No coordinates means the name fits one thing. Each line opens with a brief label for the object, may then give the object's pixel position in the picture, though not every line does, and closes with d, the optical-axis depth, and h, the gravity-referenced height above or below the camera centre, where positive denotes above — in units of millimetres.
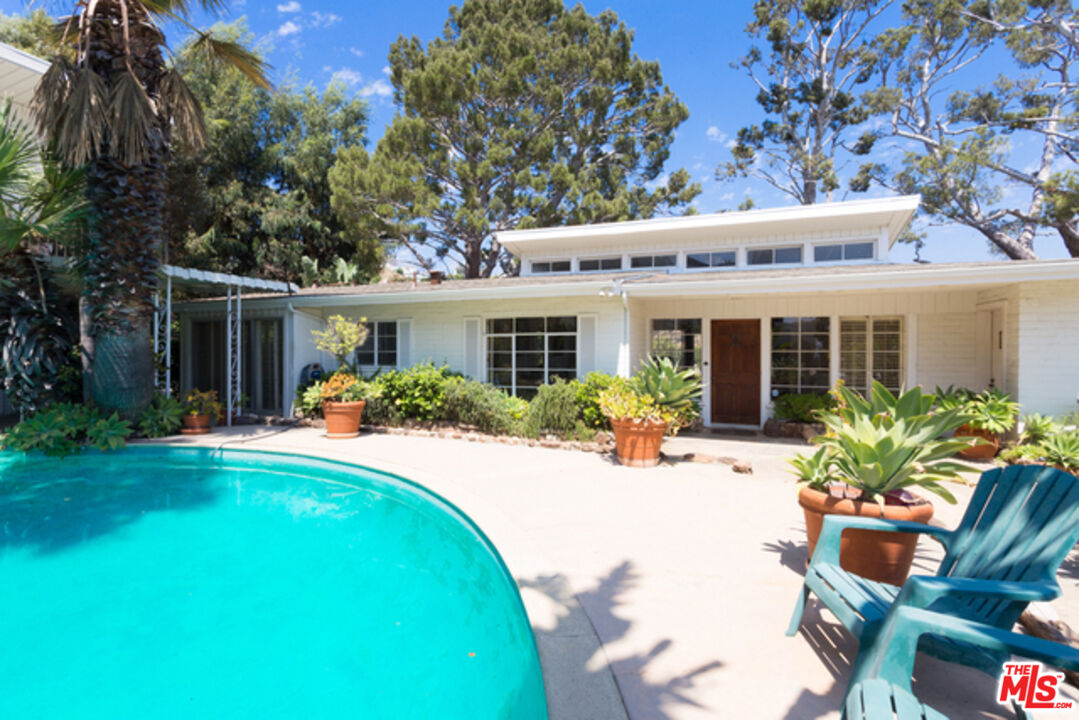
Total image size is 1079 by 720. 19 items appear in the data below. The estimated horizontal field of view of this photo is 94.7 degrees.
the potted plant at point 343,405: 8766 -879
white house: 7426 +736
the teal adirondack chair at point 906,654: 1591 -1030
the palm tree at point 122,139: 7008 +3151
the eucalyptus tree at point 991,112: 18297 +10017
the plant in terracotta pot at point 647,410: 6719 -739
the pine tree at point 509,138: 17859 +8571
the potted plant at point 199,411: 8805 -1032
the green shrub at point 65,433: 7109 -1150
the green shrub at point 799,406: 9117 -886
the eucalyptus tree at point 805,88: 22969 +13125
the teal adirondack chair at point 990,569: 1891 -866
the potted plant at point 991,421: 6941 -868
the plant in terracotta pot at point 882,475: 2896 -748
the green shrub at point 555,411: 8242 -918
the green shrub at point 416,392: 9305 -677
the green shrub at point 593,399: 8109 -687
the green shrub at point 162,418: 8234 -1080
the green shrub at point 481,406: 8773 -900
